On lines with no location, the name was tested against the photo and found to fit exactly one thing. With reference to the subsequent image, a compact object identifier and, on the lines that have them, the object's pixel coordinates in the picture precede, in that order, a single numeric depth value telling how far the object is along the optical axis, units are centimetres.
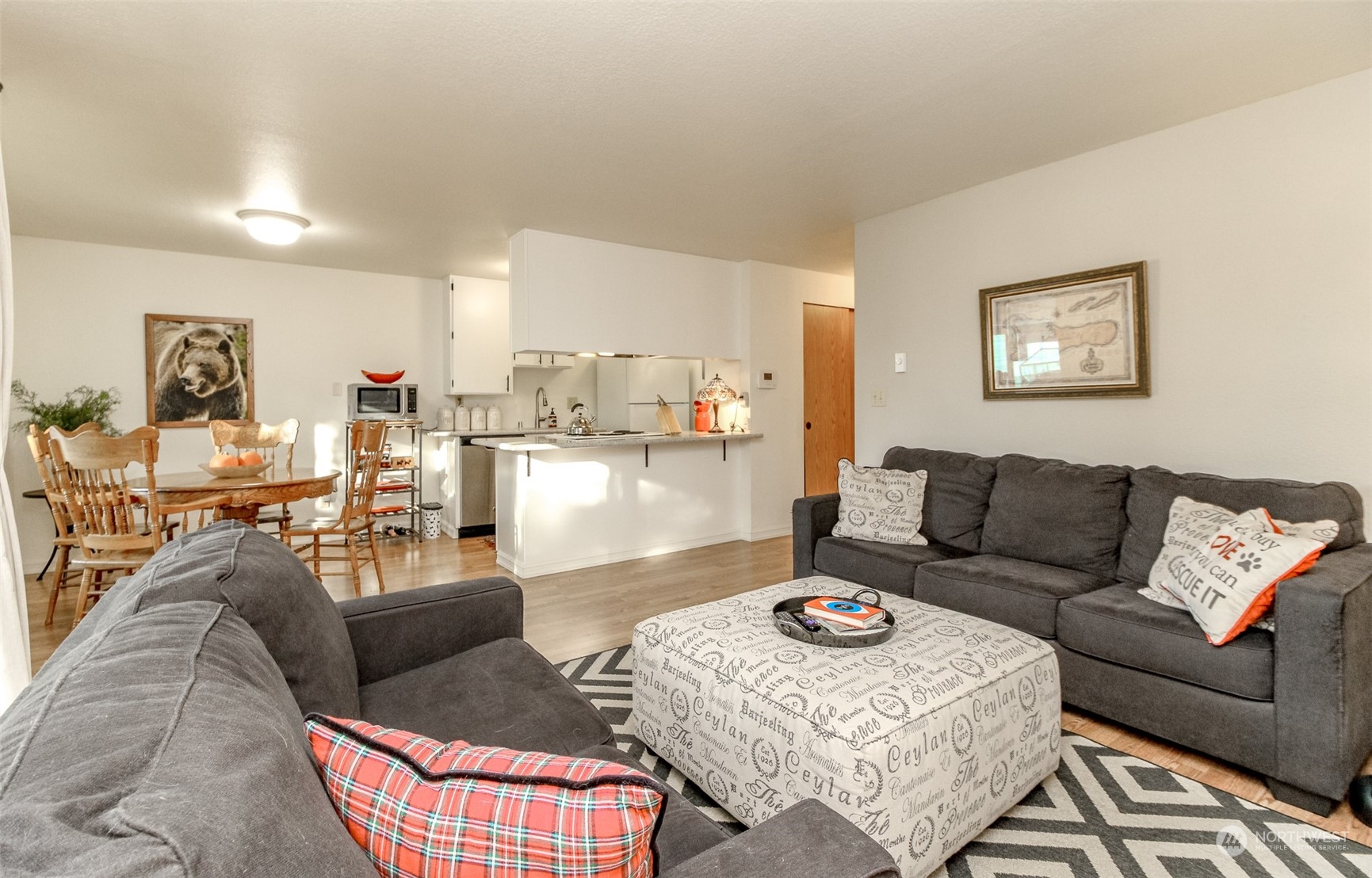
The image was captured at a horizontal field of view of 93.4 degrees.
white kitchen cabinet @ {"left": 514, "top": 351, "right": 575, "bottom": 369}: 605
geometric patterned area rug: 161
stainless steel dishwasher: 571
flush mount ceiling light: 392
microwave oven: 553
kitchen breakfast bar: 451
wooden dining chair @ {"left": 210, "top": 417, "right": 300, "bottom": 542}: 422
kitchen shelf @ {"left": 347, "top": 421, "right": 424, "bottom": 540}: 561
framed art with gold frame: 306
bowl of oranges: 348
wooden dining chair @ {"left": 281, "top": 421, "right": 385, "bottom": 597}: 386
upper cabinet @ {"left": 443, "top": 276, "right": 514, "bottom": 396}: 585
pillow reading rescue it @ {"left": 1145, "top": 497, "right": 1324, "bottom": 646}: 192
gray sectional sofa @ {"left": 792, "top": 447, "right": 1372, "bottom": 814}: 181
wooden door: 592
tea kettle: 496
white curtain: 204
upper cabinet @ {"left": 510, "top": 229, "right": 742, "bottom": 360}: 443
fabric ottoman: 147
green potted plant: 446
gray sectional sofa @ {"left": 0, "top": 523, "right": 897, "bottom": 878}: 47
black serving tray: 184
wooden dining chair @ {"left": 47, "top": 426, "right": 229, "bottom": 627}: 295
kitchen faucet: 671
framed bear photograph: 493
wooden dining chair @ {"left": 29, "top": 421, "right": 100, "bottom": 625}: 325
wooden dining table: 323
